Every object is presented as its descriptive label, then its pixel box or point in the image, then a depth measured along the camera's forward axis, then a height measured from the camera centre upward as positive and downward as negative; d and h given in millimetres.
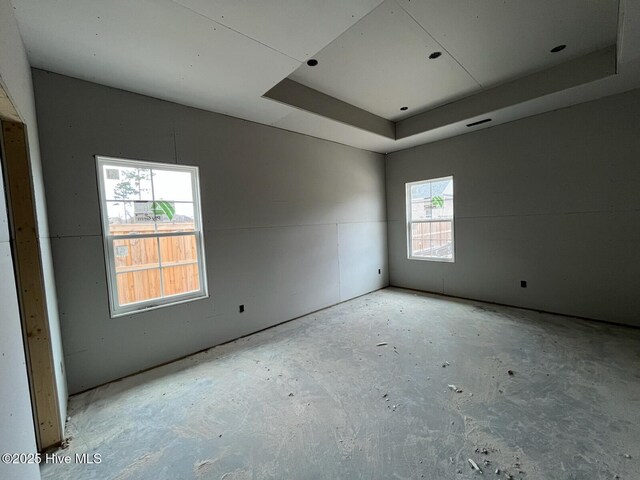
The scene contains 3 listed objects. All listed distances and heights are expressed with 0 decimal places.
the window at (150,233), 2551 -17
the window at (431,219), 4785 -29
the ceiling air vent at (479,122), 3804 +1366
